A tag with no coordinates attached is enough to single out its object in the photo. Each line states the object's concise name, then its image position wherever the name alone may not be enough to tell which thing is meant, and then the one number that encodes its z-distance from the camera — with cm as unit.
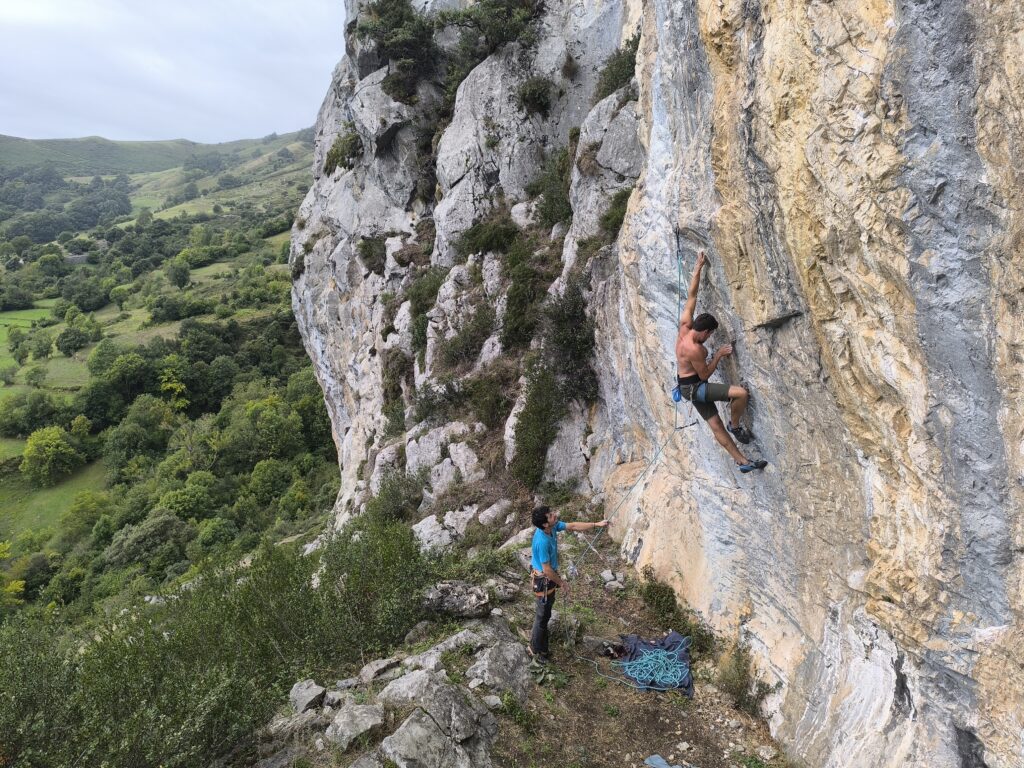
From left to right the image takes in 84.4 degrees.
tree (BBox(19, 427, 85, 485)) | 6038
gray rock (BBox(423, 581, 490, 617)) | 927
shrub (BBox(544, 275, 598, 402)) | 1441
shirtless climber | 747
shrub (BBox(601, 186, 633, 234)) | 1465
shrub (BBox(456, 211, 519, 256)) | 2109
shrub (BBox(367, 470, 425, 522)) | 1767
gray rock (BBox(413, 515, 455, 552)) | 1486
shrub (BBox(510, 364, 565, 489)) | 1484
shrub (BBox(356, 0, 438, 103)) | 2575
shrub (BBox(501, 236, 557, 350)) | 1817
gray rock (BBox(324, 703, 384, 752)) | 648
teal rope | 808
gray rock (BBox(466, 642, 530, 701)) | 754
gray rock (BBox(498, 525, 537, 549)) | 1289
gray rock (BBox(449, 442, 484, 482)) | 1638
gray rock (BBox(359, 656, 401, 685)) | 794
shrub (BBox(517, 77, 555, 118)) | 2261
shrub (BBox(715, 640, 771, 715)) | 756
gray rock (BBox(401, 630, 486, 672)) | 788
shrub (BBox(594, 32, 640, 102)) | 1861
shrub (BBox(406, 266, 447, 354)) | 2242
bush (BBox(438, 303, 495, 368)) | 1961
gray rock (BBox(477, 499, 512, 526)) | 1472
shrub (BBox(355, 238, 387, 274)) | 2672
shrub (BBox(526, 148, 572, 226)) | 1956
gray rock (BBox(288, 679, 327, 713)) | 738
